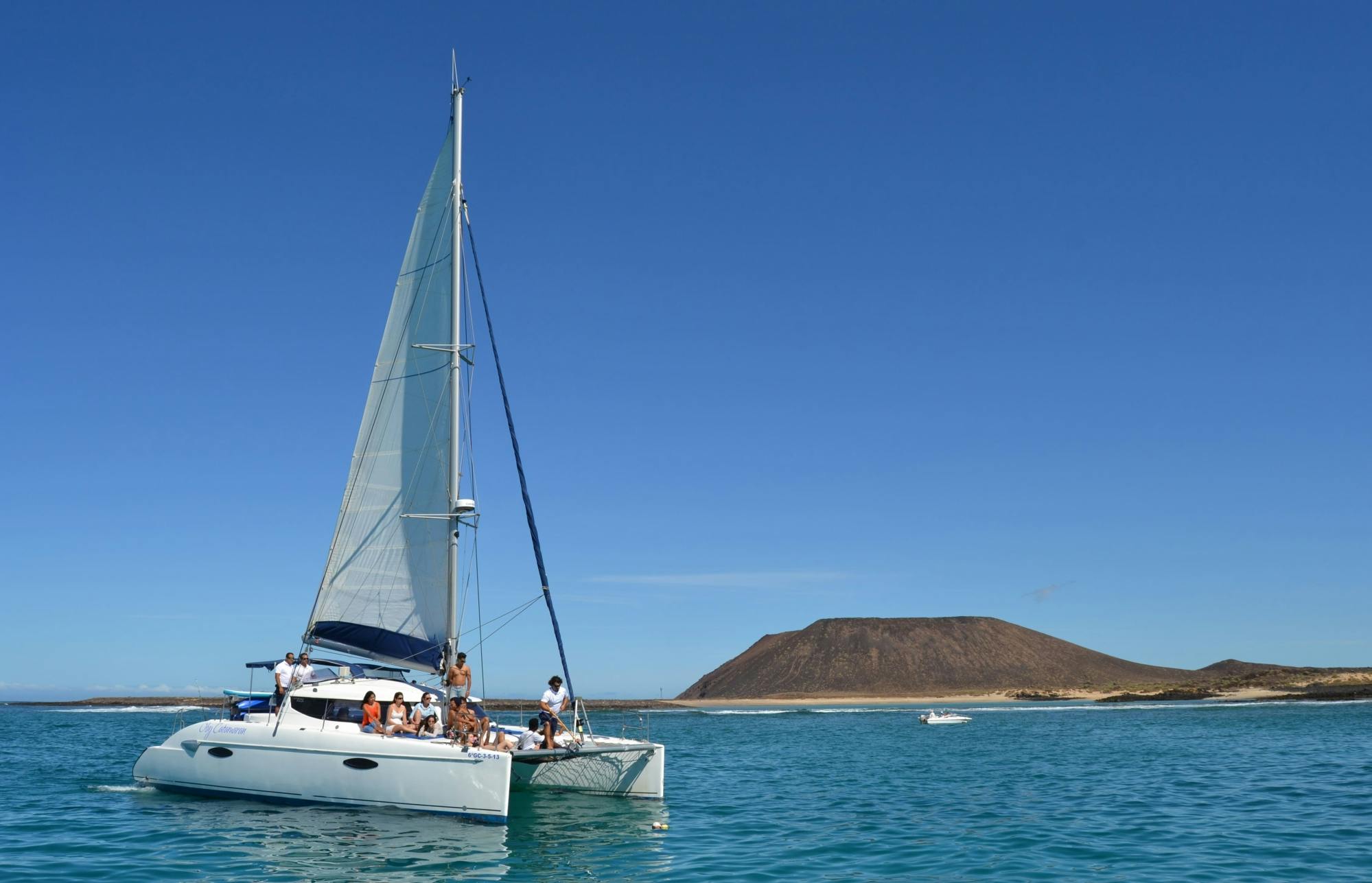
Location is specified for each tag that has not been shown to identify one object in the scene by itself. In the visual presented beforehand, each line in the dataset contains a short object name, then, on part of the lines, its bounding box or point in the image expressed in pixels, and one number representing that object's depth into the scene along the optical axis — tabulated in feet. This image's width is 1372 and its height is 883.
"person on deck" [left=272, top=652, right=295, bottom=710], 76.11
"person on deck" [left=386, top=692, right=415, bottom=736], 71.05
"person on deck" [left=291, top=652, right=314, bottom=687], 75.46
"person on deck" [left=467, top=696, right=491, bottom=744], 69.87
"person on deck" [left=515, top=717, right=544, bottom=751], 75.05
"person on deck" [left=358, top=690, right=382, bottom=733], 71.26
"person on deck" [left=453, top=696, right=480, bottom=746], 68.59
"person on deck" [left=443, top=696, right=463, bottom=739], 70.59
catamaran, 69.56
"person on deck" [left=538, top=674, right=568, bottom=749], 75.41
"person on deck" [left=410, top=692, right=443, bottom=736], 71.97
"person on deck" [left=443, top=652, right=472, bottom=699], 76.54
